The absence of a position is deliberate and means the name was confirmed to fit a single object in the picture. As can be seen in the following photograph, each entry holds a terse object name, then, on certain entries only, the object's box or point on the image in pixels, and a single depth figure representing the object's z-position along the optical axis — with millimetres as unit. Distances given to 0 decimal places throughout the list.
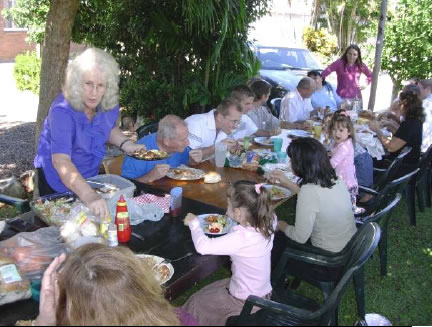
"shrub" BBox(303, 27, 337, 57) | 17344
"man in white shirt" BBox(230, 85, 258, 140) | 4389
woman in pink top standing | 7367
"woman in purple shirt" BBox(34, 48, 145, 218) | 2398
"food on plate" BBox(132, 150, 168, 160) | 2891
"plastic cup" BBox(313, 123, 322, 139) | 4890
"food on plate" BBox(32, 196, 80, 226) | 2205
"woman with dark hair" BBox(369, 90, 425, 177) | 4555
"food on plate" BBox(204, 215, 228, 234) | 2361
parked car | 8648
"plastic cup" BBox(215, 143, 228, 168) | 3635
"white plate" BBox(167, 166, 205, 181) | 3248
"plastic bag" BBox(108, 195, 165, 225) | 2412
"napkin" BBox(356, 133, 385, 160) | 4809
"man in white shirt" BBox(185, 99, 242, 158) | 3943
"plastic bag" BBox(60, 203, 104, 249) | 1877
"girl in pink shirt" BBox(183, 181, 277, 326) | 2176
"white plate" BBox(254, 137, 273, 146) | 4515
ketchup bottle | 2141
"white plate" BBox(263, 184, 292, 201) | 3031
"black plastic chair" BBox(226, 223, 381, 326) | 1889
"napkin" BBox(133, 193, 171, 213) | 2623
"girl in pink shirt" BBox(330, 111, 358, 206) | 3771
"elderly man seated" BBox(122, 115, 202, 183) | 3141
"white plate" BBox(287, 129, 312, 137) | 4948
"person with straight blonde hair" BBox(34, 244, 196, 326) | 1200
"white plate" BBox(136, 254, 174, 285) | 1841
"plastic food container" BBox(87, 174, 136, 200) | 2488
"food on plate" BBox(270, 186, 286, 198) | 3066
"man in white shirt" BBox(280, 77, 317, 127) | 5984
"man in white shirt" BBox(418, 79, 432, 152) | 5186
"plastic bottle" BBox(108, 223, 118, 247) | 2016
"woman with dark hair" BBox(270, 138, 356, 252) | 2732
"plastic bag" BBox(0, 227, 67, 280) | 1753
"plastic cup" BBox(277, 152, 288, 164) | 3914
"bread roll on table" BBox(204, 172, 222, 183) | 3247
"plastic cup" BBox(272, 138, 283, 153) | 4148
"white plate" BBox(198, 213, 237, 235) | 2362
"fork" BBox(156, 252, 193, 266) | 1959
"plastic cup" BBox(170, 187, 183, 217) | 2521
